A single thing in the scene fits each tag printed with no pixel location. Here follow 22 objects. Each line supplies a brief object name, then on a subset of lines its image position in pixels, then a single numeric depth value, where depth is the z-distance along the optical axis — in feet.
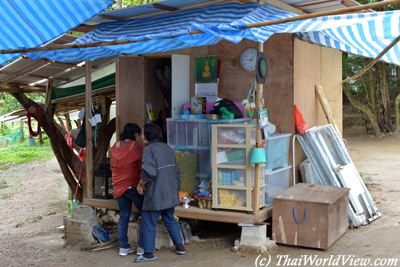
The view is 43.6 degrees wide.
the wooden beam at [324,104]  24.91
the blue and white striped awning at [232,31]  15.60
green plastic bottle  24.64
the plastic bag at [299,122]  22.16
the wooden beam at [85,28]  25.38
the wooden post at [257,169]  19.26
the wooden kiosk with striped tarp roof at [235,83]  21.76
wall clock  21.89
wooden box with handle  19.15
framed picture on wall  22.59
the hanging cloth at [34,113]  26.73
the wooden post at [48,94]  27.55
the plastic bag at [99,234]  23.07
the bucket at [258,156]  19.04
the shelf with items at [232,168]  19.80
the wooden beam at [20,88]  27.58
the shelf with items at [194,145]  21.38
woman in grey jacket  18.97
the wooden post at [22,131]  101.35
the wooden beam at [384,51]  17.28
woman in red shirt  20.75
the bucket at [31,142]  93.92
